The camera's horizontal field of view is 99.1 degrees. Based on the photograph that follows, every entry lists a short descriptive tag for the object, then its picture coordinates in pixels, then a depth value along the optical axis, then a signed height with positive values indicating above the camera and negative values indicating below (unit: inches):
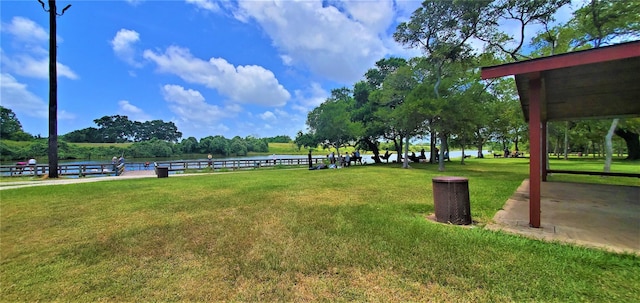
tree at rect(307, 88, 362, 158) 914.7 +91.7
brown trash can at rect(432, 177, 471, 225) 174.4 -32.9
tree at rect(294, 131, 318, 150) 1116.8 +49.6
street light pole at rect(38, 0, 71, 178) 537.0 +150.5
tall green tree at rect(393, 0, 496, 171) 564.0 +274.2
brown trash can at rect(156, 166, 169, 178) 542.7 -35.2
